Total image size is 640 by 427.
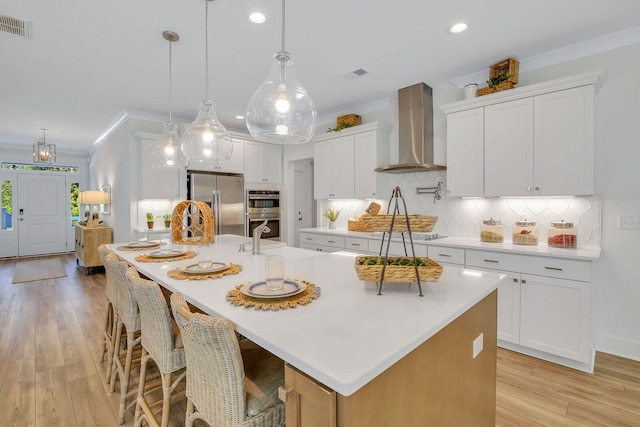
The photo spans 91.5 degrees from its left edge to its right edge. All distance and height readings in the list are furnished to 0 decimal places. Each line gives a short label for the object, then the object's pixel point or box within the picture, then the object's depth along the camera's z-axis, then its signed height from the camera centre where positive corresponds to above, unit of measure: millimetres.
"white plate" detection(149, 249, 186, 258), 2252 -326
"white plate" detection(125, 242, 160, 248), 2779 -316
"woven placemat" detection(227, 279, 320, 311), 1188 -366
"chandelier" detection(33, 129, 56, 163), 5992 +1126
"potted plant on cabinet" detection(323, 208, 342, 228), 4883 -92
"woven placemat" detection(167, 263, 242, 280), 1676 -359
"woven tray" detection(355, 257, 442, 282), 1321 -275
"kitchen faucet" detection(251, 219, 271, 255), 2426 -249
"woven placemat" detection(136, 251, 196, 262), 2188 -347
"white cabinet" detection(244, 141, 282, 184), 5447 +849
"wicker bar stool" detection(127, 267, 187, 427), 1414 -616
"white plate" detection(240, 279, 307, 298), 1271 -349
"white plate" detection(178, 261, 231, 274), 1745 -342
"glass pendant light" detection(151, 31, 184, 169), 3043 +592
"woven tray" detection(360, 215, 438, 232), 1412 -64
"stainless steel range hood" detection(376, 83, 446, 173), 3707 +993
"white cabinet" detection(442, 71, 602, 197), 2605 +635
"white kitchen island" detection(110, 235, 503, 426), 804 -390
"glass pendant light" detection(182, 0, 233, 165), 2652 +631
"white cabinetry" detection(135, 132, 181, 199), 4559 +479
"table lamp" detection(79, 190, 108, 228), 5965 +194
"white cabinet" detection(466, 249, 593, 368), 2391 -786
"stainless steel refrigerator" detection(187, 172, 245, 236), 4926 +228
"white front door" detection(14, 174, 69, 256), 7605 -99
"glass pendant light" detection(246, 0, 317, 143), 1899 +648
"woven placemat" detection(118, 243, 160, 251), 2707 -337
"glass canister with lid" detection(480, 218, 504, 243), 3133 -235
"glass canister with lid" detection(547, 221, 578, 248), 2744 -241
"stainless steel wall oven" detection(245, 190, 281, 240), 5477 -12
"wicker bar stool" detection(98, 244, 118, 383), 2236 -926
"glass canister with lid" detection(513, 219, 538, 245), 2949 -236
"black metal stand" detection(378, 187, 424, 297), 1316 -244
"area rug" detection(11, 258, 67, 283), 5487 -1168
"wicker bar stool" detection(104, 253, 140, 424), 1842 -629
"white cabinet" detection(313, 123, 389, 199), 4211 +693
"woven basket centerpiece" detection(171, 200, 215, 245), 2844 -136
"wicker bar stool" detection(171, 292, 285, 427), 986 -600
